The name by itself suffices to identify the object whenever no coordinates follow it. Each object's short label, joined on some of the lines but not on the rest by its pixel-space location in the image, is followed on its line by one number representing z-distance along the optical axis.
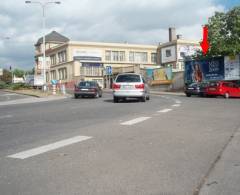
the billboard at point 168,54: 52.56
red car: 20.34
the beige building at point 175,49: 51.24
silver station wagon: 14.49
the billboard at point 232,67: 26.87
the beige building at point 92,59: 51.90
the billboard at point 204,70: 27.91
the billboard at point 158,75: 34.55
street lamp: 26.56
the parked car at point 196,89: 21.14
